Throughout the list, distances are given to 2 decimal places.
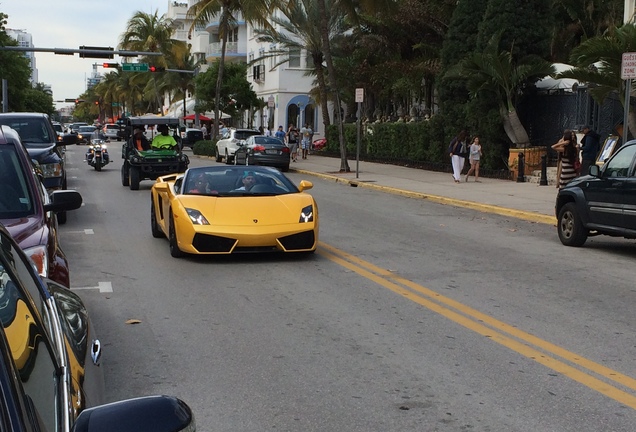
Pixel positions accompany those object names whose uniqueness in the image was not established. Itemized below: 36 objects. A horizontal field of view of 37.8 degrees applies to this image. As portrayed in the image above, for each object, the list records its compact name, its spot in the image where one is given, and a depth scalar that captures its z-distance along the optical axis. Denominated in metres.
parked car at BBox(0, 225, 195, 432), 2.24
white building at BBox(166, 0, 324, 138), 66.00
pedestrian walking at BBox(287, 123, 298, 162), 43.75
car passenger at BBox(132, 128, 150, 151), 25.36
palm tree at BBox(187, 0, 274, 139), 43.16
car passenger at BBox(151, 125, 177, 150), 25.34
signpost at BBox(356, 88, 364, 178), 28.90
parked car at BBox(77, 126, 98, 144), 70.89
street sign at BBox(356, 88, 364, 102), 28.91
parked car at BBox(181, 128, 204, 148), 64.50
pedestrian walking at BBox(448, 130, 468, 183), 28.62
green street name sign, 52.65
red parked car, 6.30
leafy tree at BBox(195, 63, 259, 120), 64.31
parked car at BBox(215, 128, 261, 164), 41.69
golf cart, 25.02
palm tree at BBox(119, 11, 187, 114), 71.25
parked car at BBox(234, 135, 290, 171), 36.50
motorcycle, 35.84
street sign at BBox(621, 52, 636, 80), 16.17
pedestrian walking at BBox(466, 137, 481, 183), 28.77
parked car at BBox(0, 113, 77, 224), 16.64
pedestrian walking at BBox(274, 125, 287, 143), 47.35
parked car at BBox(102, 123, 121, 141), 77.57
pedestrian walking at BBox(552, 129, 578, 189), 22.17
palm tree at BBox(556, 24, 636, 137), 22.86
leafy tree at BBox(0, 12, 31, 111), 58.48
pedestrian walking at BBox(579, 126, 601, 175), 22.25
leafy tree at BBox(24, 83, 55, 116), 100.73
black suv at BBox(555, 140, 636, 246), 13.09
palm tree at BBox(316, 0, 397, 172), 33.44
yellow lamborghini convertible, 11.44
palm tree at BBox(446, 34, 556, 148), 28.84
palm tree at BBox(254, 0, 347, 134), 46.41
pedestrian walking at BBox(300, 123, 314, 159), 46.89
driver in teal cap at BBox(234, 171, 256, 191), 12.62
